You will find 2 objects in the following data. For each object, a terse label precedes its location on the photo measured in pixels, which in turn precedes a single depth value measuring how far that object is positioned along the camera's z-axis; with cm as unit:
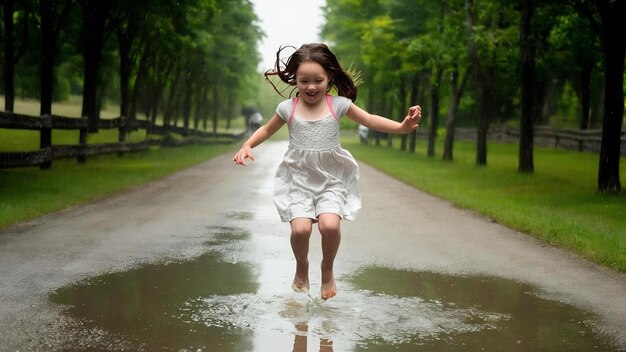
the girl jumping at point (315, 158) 636
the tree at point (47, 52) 2281
